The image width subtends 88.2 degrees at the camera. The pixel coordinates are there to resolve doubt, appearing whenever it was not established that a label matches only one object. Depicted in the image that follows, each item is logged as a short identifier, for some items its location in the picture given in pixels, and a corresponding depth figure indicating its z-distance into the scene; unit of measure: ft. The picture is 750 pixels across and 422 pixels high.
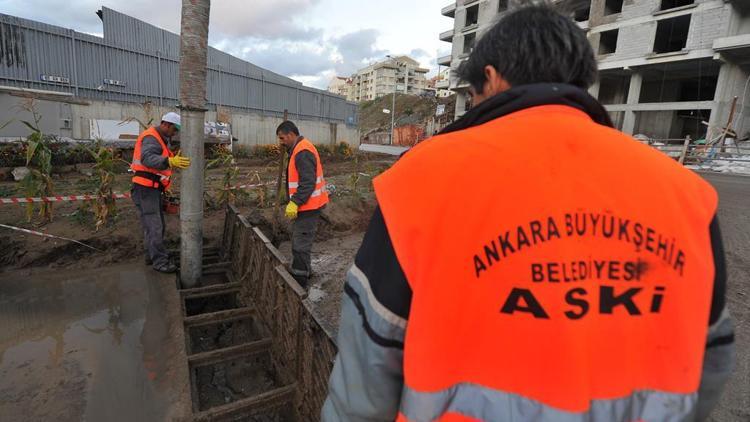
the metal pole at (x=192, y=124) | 12.92
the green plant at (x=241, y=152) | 62.03
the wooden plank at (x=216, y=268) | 16.93
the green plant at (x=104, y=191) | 18.34
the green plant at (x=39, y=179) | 18.31
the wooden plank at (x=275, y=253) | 11.20
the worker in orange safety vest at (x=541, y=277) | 2.69
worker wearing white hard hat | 15.33
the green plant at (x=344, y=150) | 77.30
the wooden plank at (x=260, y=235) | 12.79
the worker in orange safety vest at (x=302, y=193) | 14.84
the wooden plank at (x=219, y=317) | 12.37
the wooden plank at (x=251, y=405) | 8.55
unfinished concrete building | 70.33
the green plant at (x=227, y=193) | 23.41
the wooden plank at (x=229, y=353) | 10.44
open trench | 8.66
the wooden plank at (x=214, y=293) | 14.26
